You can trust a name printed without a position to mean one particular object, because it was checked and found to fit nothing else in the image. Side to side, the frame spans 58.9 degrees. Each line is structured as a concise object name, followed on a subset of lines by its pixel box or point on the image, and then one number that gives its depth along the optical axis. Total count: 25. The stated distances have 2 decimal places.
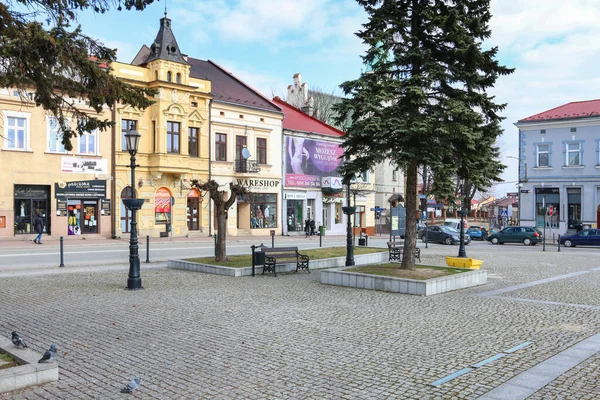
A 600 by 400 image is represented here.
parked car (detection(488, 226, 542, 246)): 37.30
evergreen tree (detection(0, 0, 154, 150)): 7.42
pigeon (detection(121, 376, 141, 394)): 5.82
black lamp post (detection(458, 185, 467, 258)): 21.98
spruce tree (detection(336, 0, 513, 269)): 13.47
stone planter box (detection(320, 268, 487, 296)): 12.70
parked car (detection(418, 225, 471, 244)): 36.62
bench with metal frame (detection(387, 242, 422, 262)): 20.30
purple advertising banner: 44.53
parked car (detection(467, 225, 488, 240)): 44.25
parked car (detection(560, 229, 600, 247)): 34.47
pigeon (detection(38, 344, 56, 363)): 6.31
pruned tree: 18.12
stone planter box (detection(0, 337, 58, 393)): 5.85
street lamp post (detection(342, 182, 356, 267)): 17.75
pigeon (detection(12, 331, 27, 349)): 6.93
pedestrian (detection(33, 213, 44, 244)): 28.22
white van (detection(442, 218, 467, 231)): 45.13
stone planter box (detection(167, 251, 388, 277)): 16.32
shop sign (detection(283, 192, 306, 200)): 43.75
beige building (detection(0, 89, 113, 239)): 29.52
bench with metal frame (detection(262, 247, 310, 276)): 16.28
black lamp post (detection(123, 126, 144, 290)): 13.36
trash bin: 16.55
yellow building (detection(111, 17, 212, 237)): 34.31
